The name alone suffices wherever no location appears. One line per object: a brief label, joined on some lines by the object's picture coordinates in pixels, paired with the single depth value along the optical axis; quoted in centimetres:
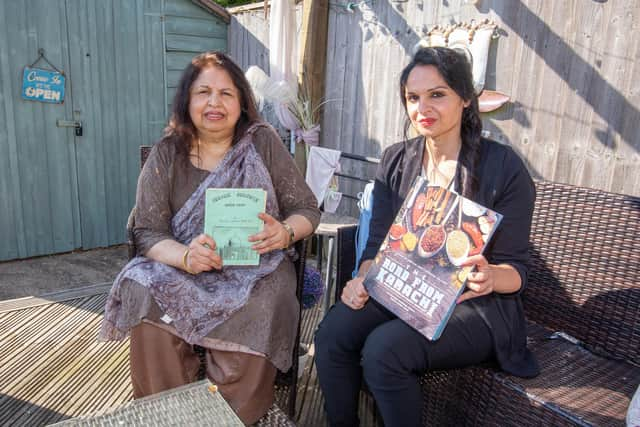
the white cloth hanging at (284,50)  390
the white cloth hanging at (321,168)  372
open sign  377
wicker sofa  129
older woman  152
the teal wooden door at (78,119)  378
